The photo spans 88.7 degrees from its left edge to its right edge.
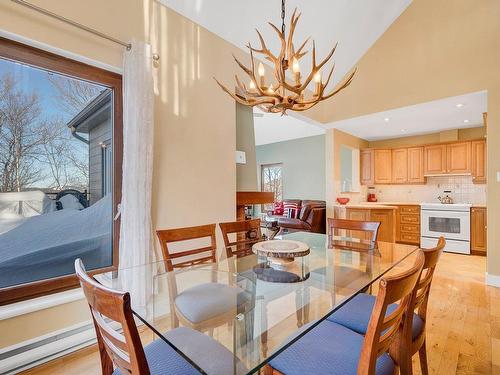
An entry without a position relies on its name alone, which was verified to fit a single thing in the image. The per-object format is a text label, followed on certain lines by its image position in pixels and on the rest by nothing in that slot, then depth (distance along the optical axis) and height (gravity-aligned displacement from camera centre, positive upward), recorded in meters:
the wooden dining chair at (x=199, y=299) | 1.37 -0.66
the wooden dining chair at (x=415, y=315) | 1.10 -0.71
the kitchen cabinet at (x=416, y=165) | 5.61 +0.47
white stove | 4.70 -0.75
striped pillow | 6.22 -0.59
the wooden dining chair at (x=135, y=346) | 0.68 -0.59
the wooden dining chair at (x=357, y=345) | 0.78 -0.69
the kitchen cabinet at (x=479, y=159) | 4.85 +0.50
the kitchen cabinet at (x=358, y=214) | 5.10 -0.55
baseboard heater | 1.63 -1.10
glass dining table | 1.02 -0.62
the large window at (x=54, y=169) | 1.73 +0.14
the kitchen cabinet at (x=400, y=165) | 5.82 +0.48
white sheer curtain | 2.03 +0.24
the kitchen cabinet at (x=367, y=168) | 6.18 +0.45
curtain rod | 1.64 +1.17
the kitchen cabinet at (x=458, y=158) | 5.01 +0.57
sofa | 5.62 -0.73
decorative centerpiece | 1.62 -0.42
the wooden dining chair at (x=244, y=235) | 2.16 -0.45
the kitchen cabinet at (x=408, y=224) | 5.40 -0.82
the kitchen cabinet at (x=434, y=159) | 5.30 +0.56
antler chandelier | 1.77 +0.71
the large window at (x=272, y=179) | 8.43 +0.26
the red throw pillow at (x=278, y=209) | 6.82 -0.60
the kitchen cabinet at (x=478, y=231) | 4.54 -0.81
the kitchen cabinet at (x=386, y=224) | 4.98 -0.74
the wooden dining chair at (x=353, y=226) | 2.21 -0.36
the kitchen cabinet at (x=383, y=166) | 6.02 +0.49
